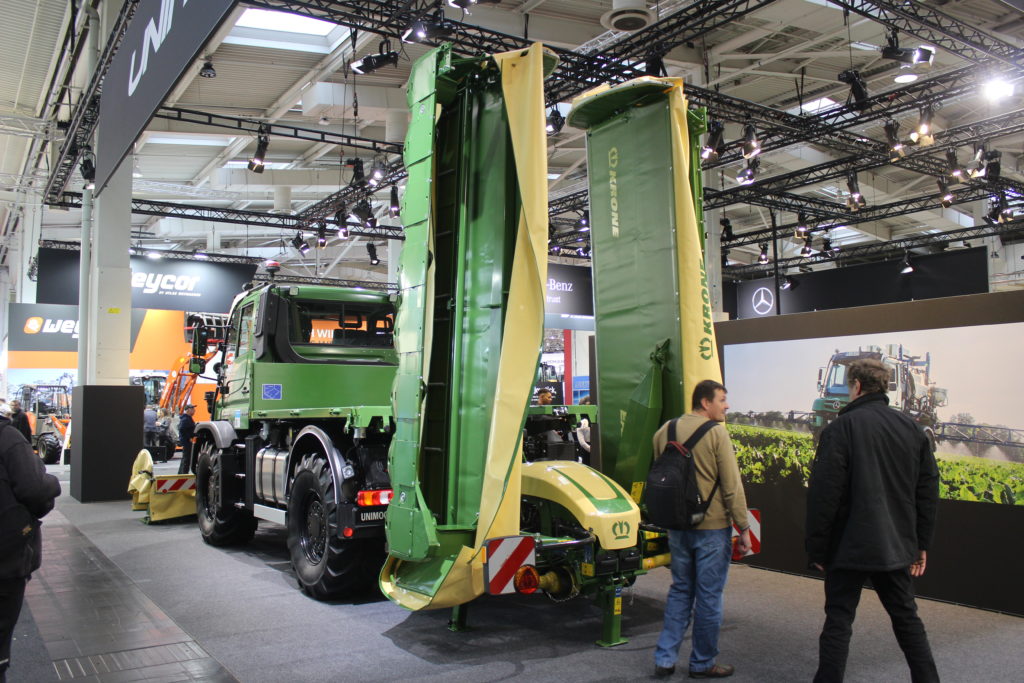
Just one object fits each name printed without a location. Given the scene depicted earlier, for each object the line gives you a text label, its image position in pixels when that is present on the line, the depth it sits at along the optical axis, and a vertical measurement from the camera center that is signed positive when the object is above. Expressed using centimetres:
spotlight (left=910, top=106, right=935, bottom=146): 1310 +396
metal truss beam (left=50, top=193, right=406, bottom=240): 1831 +406
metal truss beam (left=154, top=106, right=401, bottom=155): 1413 +474
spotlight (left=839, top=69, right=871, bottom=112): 1269 +454
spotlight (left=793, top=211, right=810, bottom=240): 2081 +388
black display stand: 1222 -80
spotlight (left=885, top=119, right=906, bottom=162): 1370 +401
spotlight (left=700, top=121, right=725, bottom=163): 1366 +406
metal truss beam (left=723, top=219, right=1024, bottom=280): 2128 +378
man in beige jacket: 412 -94
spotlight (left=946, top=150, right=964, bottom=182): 1605 +418
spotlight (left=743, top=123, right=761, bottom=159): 1386 +403
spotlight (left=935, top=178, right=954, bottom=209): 1747 +392
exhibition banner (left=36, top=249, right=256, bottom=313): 1967 +255
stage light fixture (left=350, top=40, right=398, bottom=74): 1092 +438
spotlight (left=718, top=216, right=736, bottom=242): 2124 +384
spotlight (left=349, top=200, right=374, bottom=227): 1812 +386
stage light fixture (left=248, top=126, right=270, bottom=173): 1413 +404
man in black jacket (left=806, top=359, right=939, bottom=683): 350 -62
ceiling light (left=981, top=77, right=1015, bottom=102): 1207 +426
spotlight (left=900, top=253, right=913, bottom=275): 2167 +291
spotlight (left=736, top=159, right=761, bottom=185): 1509 +392
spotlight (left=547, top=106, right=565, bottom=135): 1300 +416
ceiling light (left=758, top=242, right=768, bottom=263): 2411 +368
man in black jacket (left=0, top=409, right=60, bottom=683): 363 -58
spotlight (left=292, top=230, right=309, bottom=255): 2178 +380
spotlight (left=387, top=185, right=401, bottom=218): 1745 +388
